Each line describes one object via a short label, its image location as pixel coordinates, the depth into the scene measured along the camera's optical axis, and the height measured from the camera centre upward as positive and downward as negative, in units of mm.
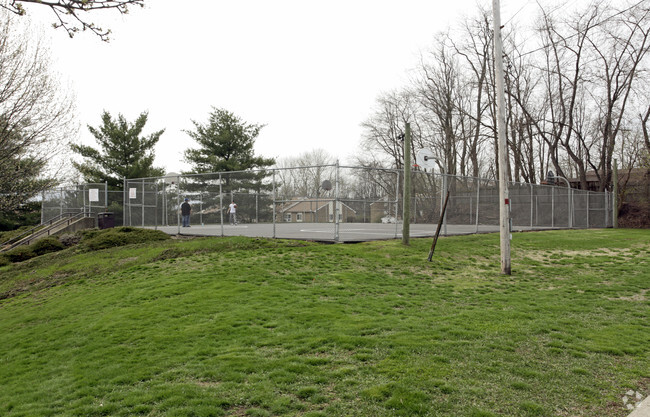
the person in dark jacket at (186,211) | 19375 +146
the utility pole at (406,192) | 13773 +661
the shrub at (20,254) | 17156 -1505
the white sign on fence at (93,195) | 22961 +1000
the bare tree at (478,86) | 38781 +11283
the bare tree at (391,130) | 48312 +9167
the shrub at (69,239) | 18594 -1008
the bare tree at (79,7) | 4891 +2293
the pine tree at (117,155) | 35625 +4815
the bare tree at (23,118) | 13164 +2980
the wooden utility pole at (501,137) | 11182 +1910
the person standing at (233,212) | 18400 +93
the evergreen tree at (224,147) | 38406 +5845
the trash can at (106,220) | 22314 -268
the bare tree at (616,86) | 34250 +10181
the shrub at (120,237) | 15969 -820
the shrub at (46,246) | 17812 -1238
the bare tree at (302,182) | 17345 +1506
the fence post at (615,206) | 32812 +531
